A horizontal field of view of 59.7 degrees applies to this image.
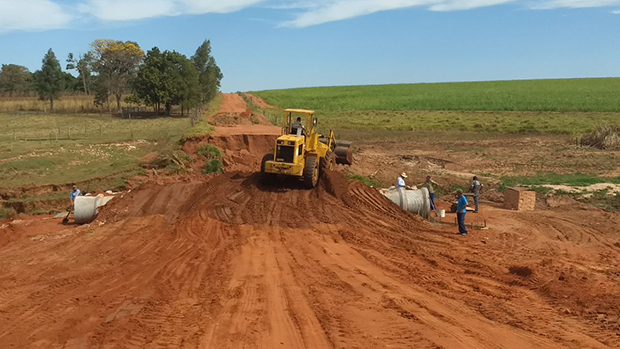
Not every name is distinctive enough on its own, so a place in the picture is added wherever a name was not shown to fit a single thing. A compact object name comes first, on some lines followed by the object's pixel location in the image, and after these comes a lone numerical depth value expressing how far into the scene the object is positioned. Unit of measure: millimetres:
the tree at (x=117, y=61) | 61094
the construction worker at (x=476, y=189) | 17406
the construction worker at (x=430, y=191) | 17122
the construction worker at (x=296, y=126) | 16623
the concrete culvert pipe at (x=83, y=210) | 15703
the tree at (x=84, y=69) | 70875
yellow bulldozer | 15773
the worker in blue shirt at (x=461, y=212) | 14320
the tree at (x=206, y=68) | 61844
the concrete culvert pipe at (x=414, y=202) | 16047
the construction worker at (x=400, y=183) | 17453
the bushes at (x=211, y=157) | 23594
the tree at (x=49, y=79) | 61938
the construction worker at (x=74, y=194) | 17266
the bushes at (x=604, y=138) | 30547
